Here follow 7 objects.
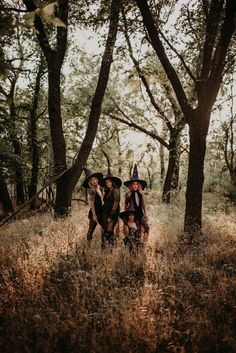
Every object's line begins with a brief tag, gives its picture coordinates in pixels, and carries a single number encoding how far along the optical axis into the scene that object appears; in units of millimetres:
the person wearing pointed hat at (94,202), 8203
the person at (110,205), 7621
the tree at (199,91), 7930
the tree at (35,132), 15950
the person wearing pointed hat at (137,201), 7641
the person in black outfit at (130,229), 7156
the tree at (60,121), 10836
